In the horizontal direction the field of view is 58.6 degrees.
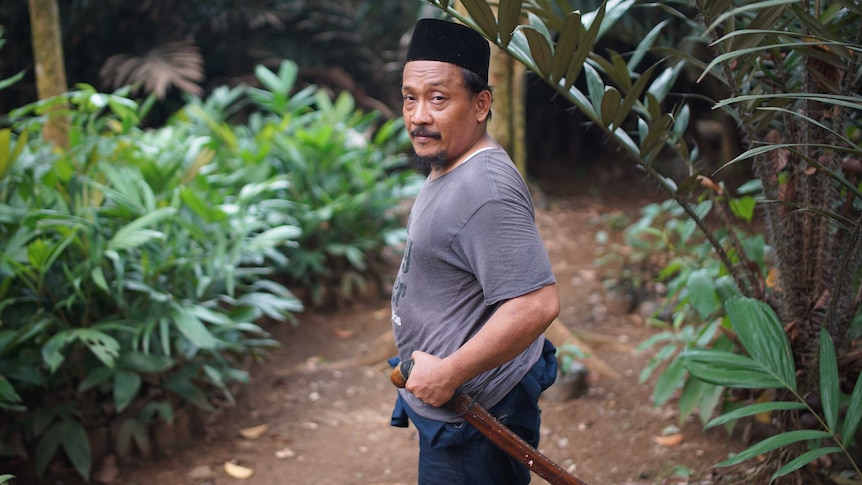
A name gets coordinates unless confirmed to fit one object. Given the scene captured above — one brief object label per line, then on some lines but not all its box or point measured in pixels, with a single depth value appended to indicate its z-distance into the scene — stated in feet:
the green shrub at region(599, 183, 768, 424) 9.21
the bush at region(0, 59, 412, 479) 9.42
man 5.53
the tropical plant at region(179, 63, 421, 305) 16.02
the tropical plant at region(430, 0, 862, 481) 6.60
